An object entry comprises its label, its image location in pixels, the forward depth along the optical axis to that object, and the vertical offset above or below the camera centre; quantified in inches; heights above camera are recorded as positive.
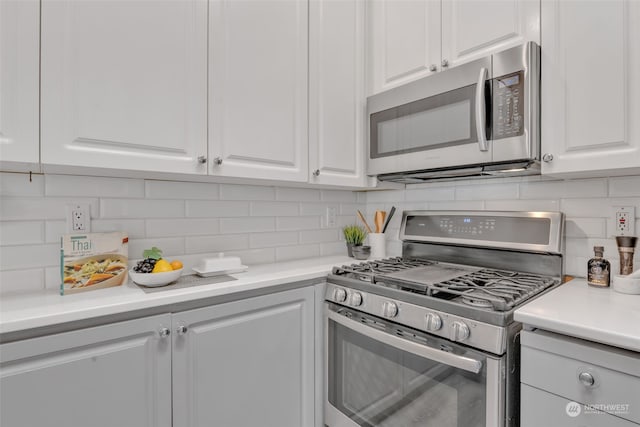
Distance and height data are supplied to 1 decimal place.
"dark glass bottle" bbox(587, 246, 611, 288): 51.6 -8.7
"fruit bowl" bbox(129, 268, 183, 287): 49.8 -9.8
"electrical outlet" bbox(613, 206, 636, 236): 52.8 -0.8
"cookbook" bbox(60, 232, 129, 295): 49.4 -7.3
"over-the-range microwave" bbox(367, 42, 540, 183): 51.7 +16.9
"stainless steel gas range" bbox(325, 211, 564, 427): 41.4 -15.5
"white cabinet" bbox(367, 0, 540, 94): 54.5 +34.0
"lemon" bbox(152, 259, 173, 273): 51.5 -8.3
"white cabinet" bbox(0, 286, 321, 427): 37.0 -21.1
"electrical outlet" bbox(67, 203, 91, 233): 52.4 -0.5
